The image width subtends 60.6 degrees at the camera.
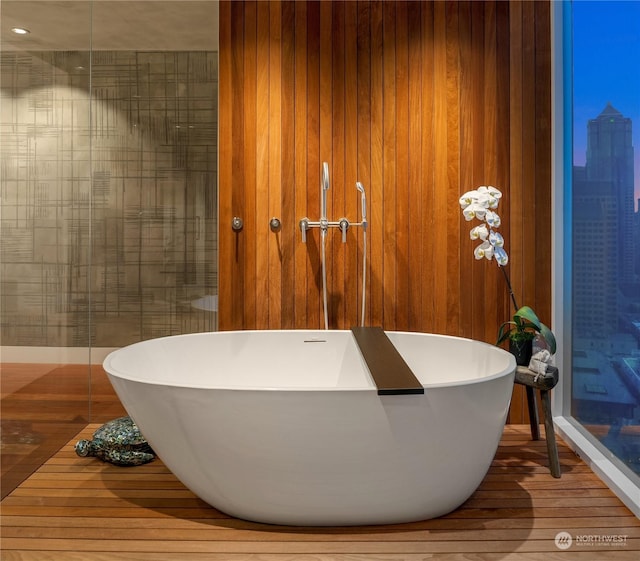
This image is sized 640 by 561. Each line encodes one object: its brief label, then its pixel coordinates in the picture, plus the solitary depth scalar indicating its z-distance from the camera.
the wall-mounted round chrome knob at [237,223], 3.02
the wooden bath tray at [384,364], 1.63
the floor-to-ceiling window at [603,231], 2.21
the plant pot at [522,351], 2.49
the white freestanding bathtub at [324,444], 1.65
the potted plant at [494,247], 2.46
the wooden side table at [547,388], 2.31
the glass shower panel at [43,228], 2.10
